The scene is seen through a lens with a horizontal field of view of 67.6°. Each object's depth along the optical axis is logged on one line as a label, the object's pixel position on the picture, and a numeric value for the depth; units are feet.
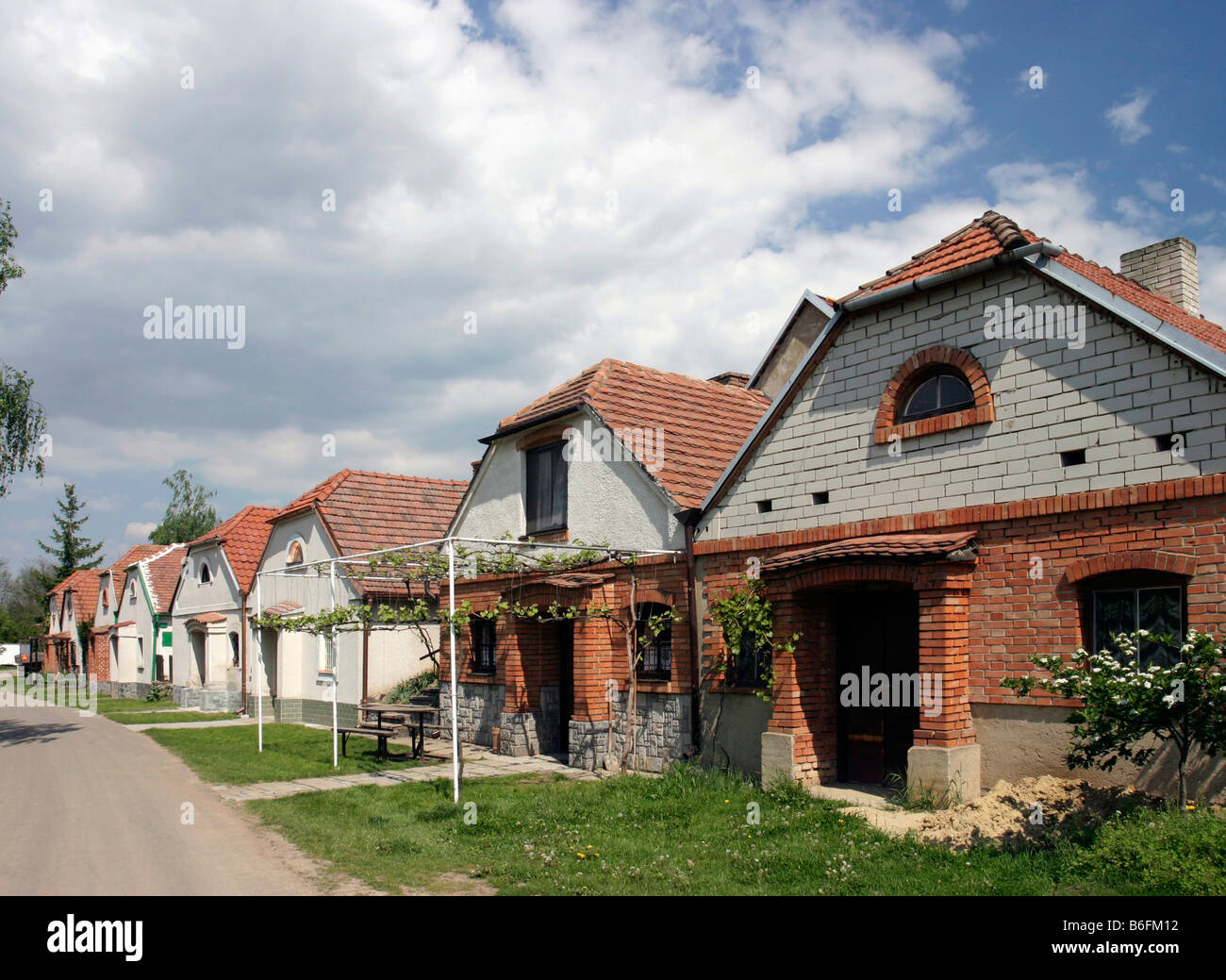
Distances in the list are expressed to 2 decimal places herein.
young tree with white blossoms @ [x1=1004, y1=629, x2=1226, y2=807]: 22.97
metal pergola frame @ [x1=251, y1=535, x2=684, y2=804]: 35.47
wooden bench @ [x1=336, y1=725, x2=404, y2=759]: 49.26
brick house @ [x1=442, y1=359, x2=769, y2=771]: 44.29
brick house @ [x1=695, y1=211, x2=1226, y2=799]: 27.48
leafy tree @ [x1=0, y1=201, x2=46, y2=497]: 63.67
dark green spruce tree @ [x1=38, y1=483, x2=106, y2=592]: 206.80
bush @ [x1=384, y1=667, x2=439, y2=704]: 66.08
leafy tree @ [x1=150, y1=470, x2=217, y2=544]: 215.51
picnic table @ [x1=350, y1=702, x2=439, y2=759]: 48.26
